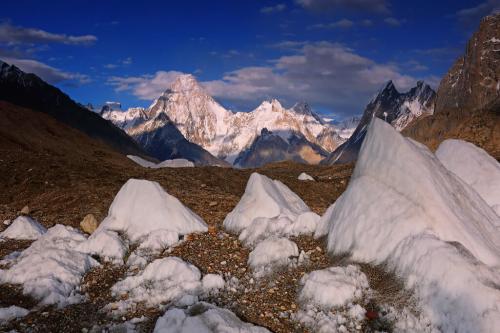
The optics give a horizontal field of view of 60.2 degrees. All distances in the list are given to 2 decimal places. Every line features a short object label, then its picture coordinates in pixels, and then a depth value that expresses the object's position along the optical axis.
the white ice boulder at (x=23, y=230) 15.84
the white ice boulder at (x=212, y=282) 9.83
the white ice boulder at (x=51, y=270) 9.81
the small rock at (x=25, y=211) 21.00
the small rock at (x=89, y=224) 16.81
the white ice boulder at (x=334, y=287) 8.51
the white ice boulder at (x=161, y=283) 9.43
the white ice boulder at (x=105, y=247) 12.36
